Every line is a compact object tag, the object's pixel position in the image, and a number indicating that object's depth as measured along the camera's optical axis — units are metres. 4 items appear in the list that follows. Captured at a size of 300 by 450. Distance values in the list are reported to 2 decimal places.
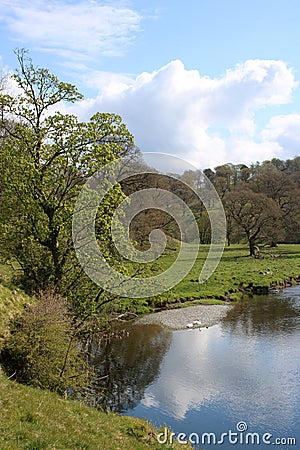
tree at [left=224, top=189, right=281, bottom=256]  60.23
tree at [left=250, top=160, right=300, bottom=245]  75.75
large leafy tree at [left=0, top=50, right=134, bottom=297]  19.45
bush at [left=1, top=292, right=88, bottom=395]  14.22
